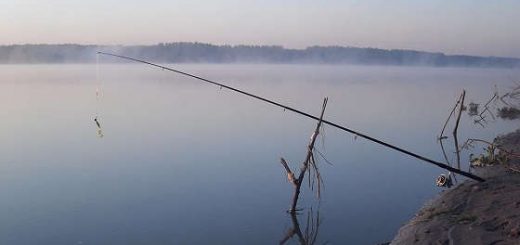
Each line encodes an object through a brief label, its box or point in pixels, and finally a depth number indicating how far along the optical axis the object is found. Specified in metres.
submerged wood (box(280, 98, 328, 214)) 8.27
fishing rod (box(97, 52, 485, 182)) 7.40
